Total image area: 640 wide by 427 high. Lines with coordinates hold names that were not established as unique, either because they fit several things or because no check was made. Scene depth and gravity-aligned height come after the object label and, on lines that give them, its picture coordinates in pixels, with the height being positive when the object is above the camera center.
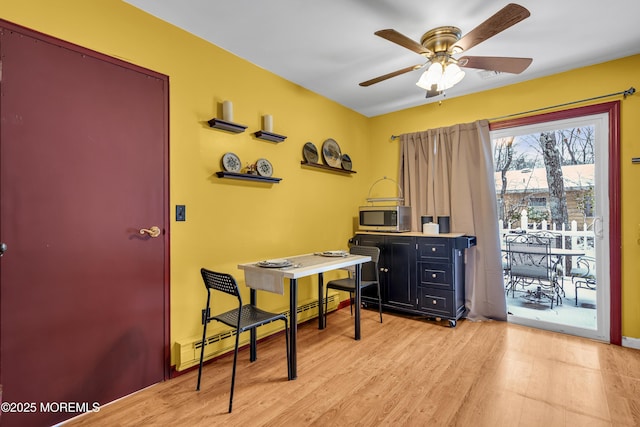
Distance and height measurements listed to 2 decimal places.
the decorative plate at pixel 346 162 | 3.97 +0.68
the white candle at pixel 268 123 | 2.93 +0.87
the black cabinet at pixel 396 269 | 3.48 -0.62
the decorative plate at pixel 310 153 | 3.43 +0.70
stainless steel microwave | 3.57 -0.04
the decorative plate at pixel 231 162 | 2.61 +0.45
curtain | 3.35 +0.21
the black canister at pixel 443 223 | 3.49 -0.10
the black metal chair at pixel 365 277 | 3.25 -0.71
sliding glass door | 2.88 +0.01
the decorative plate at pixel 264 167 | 2.89 +0.45
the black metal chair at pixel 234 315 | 1.92 -0.69
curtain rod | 2.69 +1.04
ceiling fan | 2.09 +1.10
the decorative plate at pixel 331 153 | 3.69 +0.75
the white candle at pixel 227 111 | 2.56 +0.86
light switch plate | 2.32 +0.03
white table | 2.21 -0.44
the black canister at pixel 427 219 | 3.62 -0.06
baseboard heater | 2.26 -1.01
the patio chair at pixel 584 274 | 2.95 -0.59
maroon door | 1.63 -0.05
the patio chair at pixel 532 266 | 3.25 -0.57
